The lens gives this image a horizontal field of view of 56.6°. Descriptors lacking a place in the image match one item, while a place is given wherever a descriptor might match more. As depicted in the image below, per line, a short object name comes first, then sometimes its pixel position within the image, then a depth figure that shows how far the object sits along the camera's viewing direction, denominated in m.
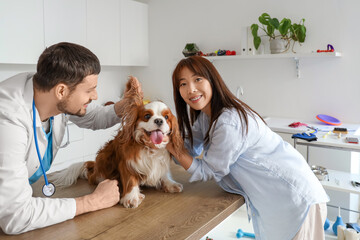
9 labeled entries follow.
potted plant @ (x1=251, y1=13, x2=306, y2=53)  3.23
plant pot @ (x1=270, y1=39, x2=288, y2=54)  3.35
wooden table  1.08
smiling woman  1.35
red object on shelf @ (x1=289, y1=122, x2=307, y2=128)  3.06
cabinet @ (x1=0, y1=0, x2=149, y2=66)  3.13
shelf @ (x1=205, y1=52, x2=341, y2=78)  3.08
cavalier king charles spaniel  1.30
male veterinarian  1.05
